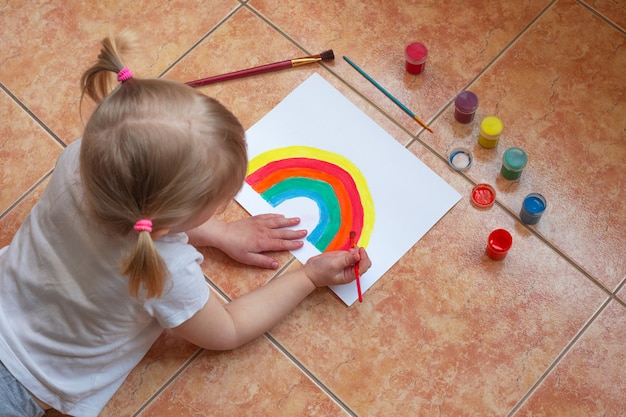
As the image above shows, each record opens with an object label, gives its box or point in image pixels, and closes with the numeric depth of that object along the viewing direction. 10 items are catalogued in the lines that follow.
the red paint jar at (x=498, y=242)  1.18
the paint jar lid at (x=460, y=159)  1.26
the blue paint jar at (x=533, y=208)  1.19
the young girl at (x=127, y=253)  0.82
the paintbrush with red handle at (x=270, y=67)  1.33
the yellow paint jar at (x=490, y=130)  1.23
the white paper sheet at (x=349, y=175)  1.21
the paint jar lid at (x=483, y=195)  1.23
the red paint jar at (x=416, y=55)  1.29
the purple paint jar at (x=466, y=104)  1.25
